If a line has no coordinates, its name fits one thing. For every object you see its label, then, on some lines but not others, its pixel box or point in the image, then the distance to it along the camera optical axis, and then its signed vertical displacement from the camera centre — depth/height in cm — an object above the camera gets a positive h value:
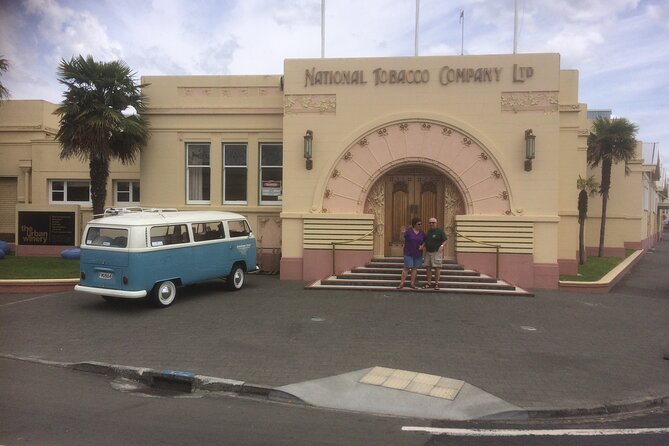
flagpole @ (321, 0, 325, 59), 1551 +605
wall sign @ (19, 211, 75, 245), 1861 -35
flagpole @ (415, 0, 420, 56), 1564 +658
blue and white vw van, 1005 -72
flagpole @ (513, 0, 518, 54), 1473 +551
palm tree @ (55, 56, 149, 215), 1457 +305
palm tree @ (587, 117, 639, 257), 2458 +390
